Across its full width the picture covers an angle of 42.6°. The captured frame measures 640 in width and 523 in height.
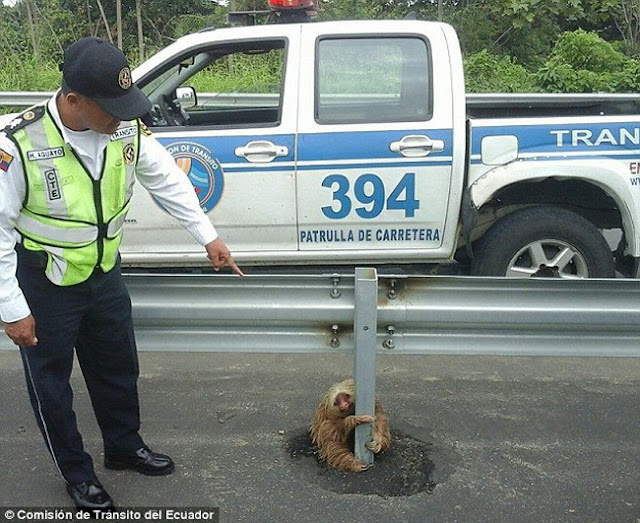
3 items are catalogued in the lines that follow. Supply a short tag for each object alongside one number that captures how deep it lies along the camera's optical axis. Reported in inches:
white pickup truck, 194.5
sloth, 135.3
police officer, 109.9
